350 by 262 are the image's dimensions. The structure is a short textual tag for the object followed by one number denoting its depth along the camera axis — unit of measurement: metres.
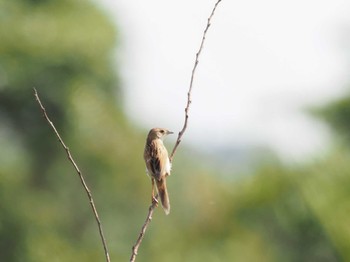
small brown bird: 9.78
